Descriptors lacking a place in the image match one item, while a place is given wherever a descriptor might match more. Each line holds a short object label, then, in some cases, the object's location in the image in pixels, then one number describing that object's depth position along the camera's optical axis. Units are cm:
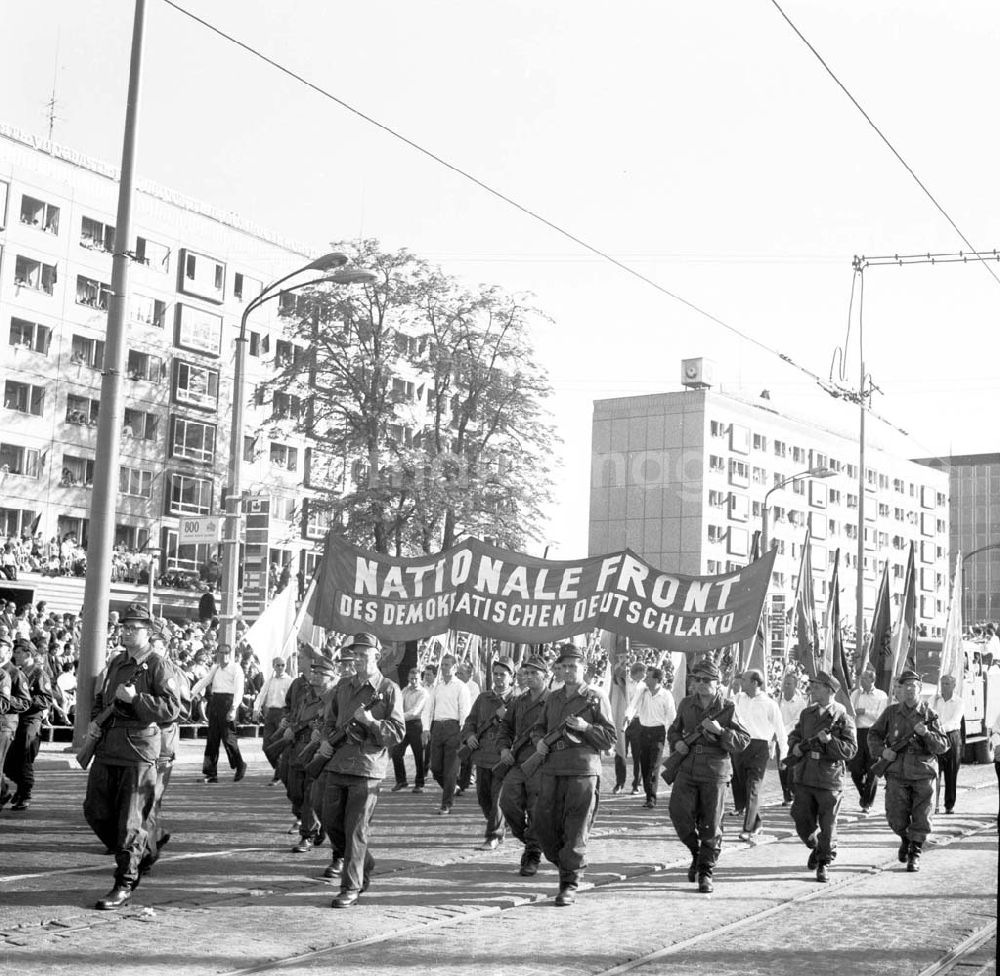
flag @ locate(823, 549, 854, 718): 2626
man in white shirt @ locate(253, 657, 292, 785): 1847
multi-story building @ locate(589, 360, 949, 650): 9412
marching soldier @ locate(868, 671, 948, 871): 1284
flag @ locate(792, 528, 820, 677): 2623
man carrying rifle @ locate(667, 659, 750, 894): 1164
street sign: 2397
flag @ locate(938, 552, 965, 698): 2420
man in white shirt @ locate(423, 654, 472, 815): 1720
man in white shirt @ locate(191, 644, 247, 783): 1939
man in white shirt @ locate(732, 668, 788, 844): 1527
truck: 2955
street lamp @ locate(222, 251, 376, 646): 2275
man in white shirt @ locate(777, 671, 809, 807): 1917
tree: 4612
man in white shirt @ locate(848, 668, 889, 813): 1867
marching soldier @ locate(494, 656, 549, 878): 1205
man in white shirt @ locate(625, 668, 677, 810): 1903
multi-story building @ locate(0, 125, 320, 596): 5012
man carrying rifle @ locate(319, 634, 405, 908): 1030
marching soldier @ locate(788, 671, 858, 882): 1240
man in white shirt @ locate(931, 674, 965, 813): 1861
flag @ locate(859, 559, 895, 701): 2762
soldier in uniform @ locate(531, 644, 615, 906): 1108
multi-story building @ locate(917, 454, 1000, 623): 15388
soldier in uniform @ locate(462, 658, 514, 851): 1384
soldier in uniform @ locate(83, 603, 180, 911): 993
